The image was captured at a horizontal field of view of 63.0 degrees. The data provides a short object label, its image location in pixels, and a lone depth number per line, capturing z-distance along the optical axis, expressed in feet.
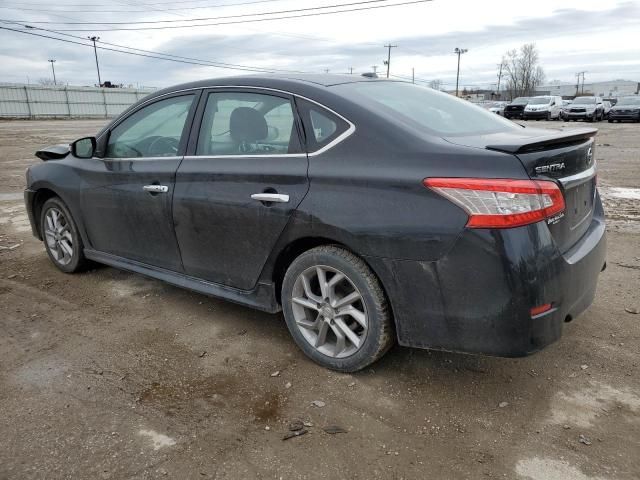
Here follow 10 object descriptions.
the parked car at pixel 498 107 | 126.21
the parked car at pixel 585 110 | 107.34
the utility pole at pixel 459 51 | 268.21
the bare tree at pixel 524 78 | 282.15
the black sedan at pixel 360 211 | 7.77
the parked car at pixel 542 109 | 110.01
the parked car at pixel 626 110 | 98.73
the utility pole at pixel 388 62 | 255.70
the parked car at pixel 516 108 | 114.62
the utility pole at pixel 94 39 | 190.89
